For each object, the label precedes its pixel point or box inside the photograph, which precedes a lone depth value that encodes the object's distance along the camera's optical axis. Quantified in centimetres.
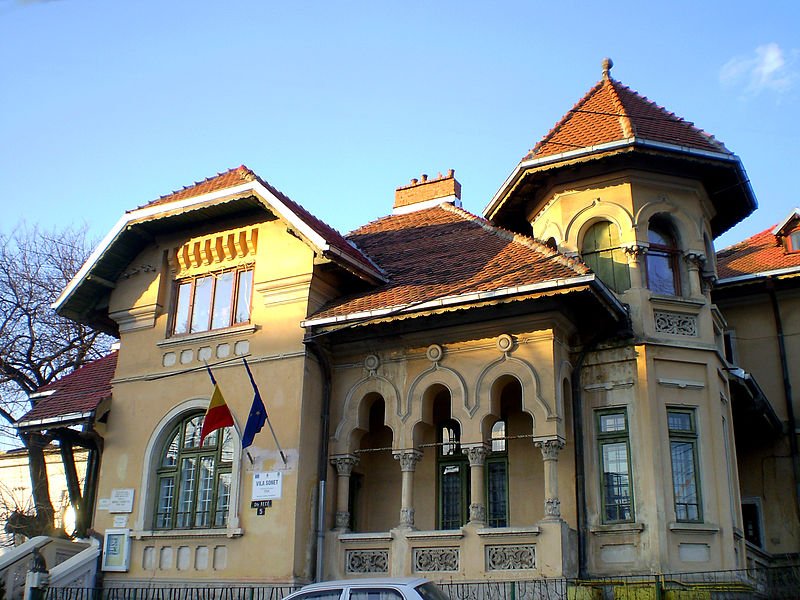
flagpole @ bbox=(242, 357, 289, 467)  1531
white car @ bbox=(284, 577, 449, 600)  1006
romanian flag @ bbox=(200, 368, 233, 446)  1550
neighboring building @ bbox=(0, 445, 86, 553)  3052
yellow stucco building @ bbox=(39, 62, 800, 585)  1434
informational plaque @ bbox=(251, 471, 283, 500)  1525
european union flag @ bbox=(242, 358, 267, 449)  1510
